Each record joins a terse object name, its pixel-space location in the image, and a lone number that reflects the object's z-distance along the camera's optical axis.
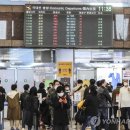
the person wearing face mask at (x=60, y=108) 12.34
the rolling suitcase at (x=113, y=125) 15.18
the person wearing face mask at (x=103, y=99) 14.46
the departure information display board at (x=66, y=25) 16.28
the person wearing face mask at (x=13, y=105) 15.10
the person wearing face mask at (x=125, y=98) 15.00
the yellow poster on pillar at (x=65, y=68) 16.02
